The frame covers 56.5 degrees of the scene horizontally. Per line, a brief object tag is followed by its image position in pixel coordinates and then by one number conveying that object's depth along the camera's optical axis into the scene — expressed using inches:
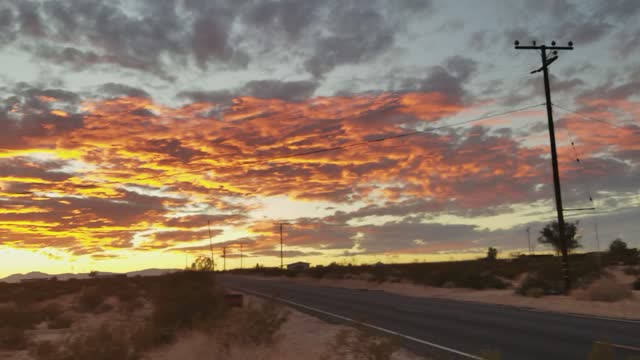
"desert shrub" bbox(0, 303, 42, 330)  858.8
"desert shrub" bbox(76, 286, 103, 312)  1200.8
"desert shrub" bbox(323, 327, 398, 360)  398.9
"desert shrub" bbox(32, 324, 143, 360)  424.8
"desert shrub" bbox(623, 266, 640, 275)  1877.2
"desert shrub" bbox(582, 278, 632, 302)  1034.1
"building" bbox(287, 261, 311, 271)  6644.7
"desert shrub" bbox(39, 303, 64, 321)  996.9
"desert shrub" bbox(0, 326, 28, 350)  662.5
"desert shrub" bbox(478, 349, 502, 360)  299.6
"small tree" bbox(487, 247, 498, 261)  4467.3
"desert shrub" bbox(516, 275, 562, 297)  1253.7
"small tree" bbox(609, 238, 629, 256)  3217.3
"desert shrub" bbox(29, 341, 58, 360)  466.5
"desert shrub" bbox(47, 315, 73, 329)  876.0
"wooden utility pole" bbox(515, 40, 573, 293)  1218.0
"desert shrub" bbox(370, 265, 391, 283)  2212.5
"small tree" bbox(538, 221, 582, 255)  4141.2
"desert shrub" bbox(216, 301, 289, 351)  522.9
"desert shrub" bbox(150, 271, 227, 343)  641.6
